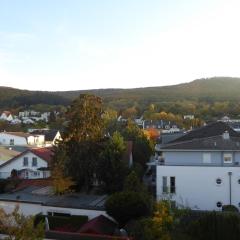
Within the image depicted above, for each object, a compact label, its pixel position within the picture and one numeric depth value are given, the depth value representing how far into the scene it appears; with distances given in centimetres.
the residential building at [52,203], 3050
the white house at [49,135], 8402
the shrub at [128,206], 2752
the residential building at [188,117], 13609
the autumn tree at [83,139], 3591
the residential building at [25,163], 4944
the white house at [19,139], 7642
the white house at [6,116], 15170
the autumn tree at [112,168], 3625
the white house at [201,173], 3275
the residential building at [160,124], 11994
